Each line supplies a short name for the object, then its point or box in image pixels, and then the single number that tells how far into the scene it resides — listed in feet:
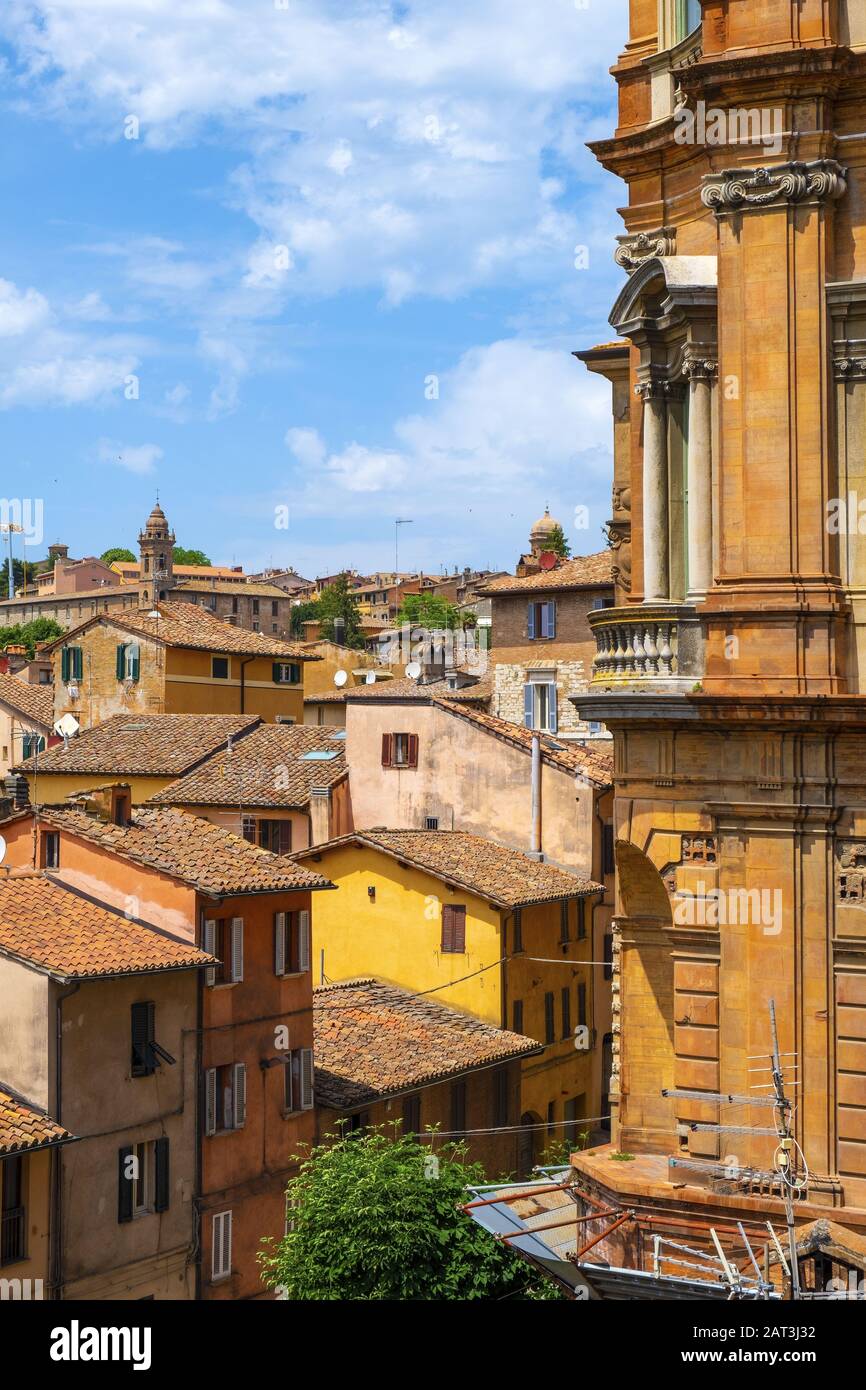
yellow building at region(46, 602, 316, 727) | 207.82
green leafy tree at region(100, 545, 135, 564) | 605.73
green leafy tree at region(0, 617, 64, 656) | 435.94
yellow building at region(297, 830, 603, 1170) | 129.08
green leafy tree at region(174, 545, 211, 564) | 583.17
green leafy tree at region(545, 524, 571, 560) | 286.46
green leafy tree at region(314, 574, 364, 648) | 442.75
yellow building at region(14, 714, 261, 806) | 164.04
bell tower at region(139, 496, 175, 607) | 494.59
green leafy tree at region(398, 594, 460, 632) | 349.61
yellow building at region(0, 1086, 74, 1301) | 80.74
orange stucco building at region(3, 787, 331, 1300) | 97.30
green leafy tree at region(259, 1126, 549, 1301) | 74.74
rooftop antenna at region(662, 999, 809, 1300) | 52.13
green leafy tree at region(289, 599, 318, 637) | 519.19
